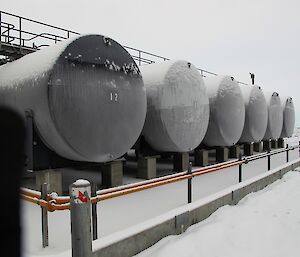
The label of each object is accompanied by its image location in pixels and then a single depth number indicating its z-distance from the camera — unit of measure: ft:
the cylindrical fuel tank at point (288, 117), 73.36
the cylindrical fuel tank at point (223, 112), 41.16
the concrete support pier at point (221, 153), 43.27
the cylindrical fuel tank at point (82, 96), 21.39
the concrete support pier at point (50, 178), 23.39
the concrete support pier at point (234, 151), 48.24
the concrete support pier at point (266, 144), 64.23
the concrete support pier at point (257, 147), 58.51
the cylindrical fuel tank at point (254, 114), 51.78
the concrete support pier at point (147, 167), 30.55
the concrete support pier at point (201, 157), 39.43
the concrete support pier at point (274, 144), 70.13
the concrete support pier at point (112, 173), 26.32
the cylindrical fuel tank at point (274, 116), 61.67
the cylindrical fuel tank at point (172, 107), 31.04
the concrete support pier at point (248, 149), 52.66
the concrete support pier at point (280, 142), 73.90
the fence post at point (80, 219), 10.46
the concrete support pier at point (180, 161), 34.35
